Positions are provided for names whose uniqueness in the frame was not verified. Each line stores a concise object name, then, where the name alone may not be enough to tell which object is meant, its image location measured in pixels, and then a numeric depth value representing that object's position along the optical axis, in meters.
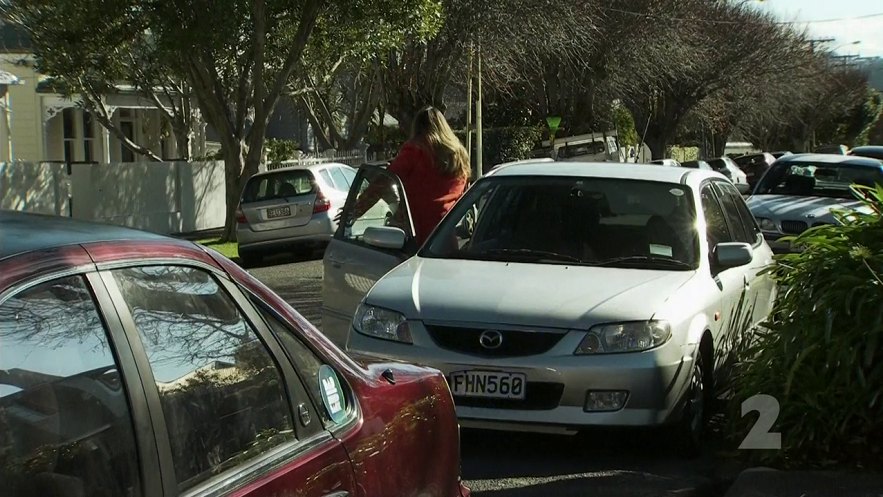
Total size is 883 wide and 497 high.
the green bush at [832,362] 5.94
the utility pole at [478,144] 27.67
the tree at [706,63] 45.50
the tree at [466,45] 27.98
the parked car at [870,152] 28.84
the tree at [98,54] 19.38
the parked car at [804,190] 14.66
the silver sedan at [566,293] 6.07
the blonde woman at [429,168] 8.12
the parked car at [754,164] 44.11
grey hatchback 18.73
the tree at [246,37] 18.28
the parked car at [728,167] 37.84
